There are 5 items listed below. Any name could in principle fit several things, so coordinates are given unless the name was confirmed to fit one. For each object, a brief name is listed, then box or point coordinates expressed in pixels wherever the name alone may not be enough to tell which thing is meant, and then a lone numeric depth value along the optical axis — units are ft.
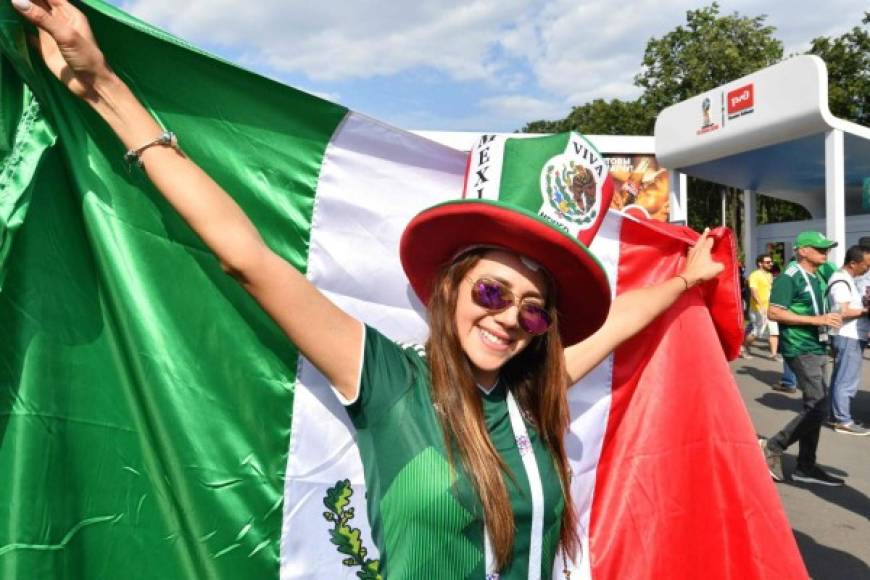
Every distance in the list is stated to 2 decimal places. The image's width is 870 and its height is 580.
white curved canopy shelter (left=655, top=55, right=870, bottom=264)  38.17
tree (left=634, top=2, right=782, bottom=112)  86.69
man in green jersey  17.05
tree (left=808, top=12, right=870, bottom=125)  76.74
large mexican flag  4.77
